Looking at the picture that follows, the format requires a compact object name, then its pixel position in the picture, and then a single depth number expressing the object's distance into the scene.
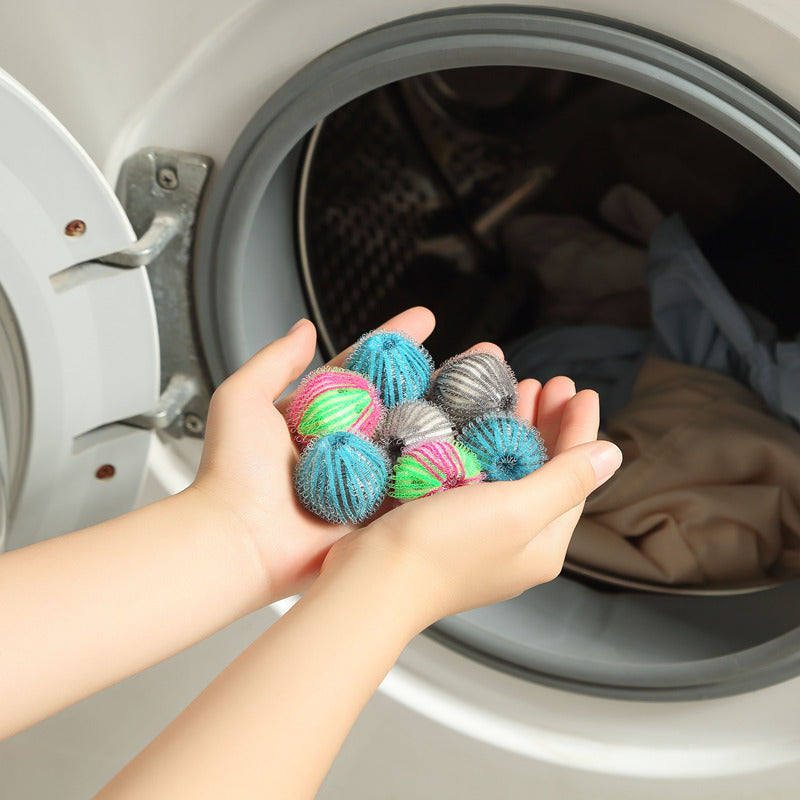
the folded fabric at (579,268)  0.85
